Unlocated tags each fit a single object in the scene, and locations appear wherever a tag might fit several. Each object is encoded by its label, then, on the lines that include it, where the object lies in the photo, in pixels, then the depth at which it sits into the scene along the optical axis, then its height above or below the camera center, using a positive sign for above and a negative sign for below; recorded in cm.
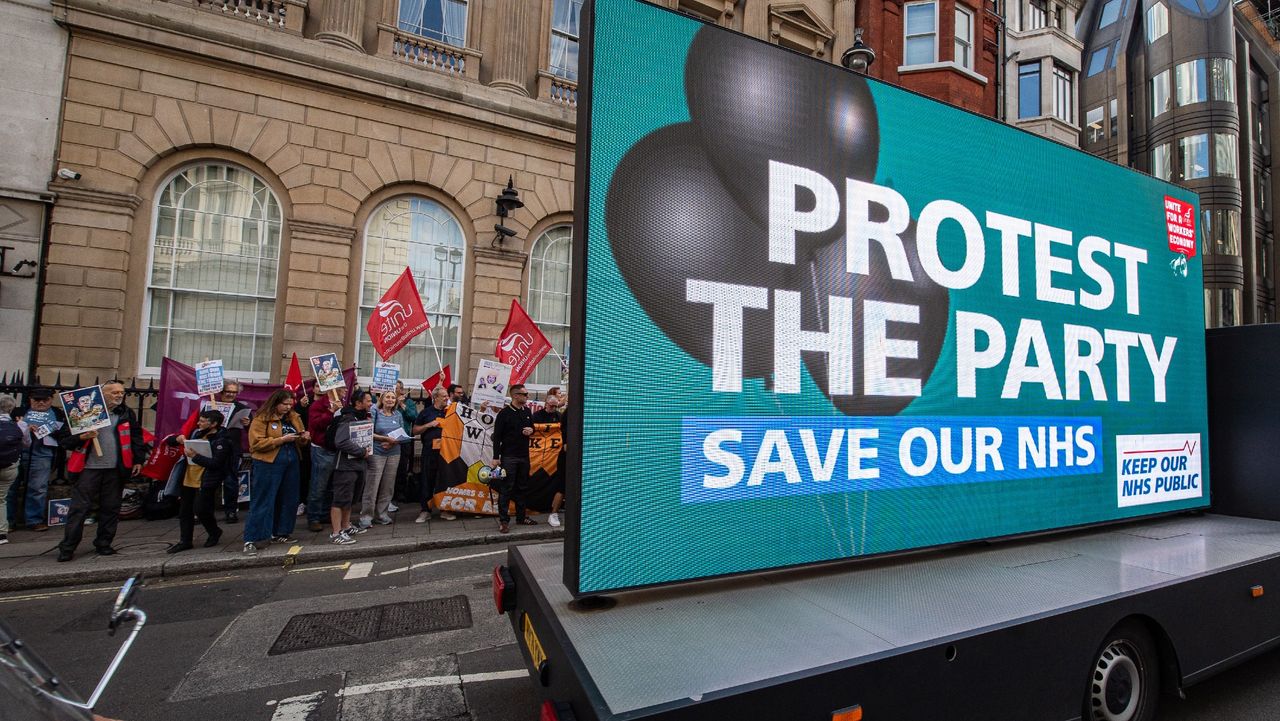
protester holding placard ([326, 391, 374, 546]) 755 -92
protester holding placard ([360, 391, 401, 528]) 817 -106
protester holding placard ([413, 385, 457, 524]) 898 -97
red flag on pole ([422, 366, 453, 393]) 1057 +18
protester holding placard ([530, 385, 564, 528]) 893 -44
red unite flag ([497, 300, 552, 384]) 1017 +88
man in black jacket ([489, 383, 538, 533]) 808 -75
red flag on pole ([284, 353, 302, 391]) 1026 +15
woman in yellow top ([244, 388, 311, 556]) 701 -113
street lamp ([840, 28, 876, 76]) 709 +459
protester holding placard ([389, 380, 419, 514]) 1020 -139
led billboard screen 253 +46
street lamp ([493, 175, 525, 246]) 1291 +437
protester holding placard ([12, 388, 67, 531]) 794 -134
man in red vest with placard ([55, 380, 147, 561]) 650 -118
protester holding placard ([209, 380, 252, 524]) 796 -140
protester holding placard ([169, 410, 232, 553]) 697 -117
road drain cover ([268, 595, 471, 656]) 446 -199
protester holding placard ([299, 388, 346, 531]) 793 -102
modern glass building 3038 +1771
